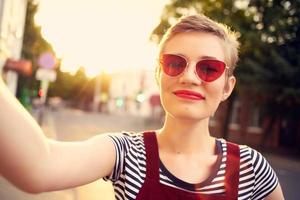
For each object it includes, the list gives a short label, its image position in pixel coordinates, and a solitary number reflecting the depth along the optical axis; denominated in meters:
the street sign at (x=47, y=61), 12.00
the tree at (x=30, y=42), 22.22
